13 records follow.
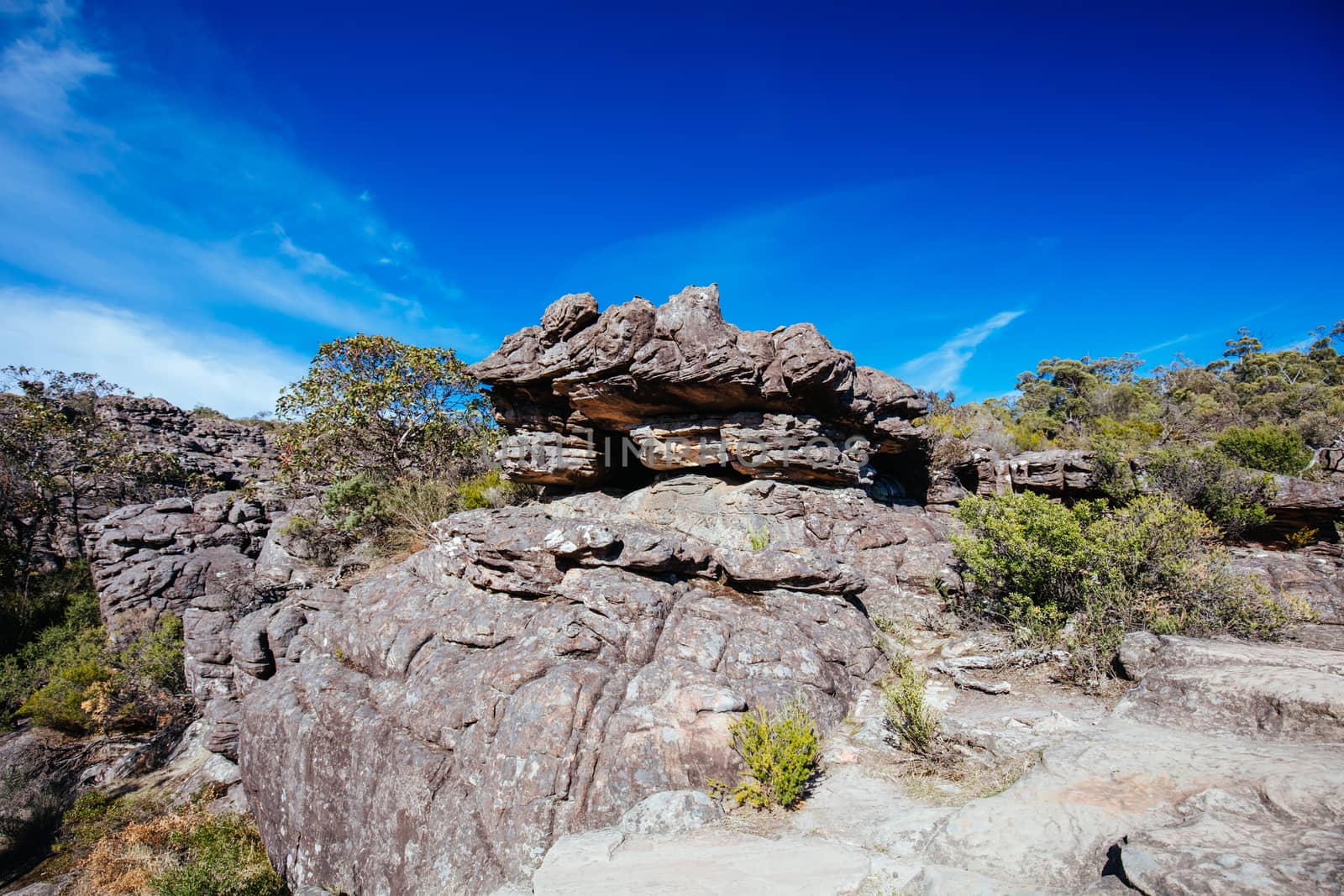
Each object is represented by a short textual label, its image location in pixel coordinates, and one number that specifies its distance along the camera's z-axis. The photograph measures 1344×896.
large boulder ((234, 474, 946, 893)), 5.88
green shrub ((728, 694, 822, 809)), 5.09
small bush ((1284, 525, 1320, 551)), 11.08
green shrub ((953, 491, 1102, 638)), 7.91
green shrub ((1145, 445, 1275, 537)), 11.24
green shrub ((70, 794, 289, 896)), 7.68
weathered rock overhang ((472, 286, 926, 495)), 12.30
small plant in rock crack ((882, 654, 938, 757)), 5.63
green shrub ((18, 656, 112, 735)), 13.38
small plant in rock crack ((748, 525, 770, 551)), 11.24
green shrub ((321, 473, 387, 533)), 15.20
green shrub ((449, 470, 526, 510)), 15.62
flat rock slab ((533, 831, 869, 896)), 3.79
